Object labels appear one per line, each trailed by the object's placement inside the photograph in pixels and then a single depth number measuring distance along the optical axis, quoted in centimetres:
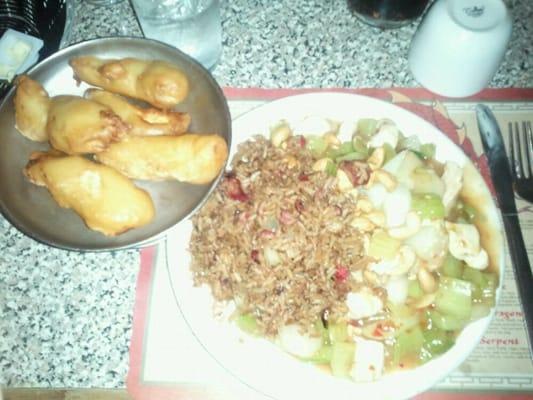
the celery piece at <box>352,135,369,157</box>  87
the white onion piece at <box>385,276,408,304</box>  77
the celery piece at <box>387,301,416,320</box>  77
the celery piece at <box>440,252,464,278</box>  79
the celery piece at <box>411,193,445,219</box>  79
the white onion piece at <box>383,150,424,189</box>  84
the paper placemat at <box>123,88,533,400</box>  80
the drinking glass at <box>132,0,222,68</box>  102
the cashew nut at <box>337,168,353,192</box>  81
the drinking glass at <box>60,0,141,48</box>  117
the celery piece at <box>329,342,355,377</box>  75
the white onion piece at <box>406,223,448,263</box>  78
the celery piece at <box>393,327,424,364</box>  76
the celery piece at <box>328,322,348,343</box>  76
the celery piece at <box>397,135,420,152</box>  89
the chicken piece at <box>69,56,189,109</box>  82
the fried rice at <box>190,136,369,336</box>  77
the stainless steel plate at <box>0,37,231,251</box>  78
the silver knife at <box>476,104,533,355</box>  81
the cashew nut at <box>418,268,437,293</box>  77
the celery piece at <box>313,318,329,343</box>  77
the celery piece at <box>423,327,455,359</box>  75
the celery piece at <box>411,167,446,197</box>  83
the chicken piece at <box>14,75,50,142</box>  81
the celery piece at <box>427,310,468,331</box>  76
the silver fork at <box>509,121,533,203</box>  91
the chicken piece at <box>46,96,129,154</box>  76
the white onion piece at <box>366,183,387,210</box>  81
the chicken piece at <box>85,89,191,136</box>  80
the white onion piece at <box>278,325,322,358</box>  75
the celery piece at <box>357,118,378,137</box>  91
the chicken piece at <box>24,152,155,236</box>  72
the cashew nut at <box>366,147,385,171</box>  84
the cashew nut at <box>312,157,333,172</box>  84
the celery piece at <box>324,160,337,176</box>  84
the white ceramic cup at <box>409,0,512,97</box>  90
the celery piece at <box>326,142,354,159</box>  88
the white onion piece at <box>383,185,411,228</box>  80
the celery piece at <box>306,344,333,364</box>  76
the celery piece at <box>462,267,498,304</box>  77
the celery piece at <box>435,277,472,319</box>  75
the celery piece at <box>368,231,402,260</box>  77
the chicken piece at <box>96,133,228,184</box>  75
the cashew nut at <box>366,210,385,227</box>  79
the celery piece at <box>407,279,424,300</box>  78
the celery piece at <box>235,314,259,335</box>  77
